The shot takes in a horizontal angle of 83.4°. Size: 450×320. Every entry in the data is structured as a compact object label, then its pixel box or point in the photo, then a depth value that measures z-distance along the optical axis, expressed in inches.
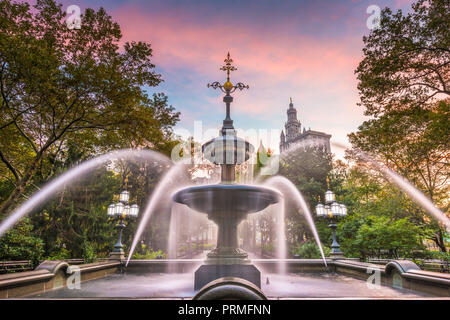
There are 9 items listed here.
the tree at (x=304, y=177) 1136.2
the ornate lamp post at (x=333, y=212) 475.5
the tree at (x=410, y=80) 443.8
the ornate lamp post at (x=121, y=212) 471.5
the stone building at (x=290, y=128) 4822.6
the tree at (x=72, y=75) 414.3
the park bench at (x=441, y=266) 363.9
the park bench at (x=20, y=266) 400.5
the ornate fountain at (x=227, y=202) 245.9
